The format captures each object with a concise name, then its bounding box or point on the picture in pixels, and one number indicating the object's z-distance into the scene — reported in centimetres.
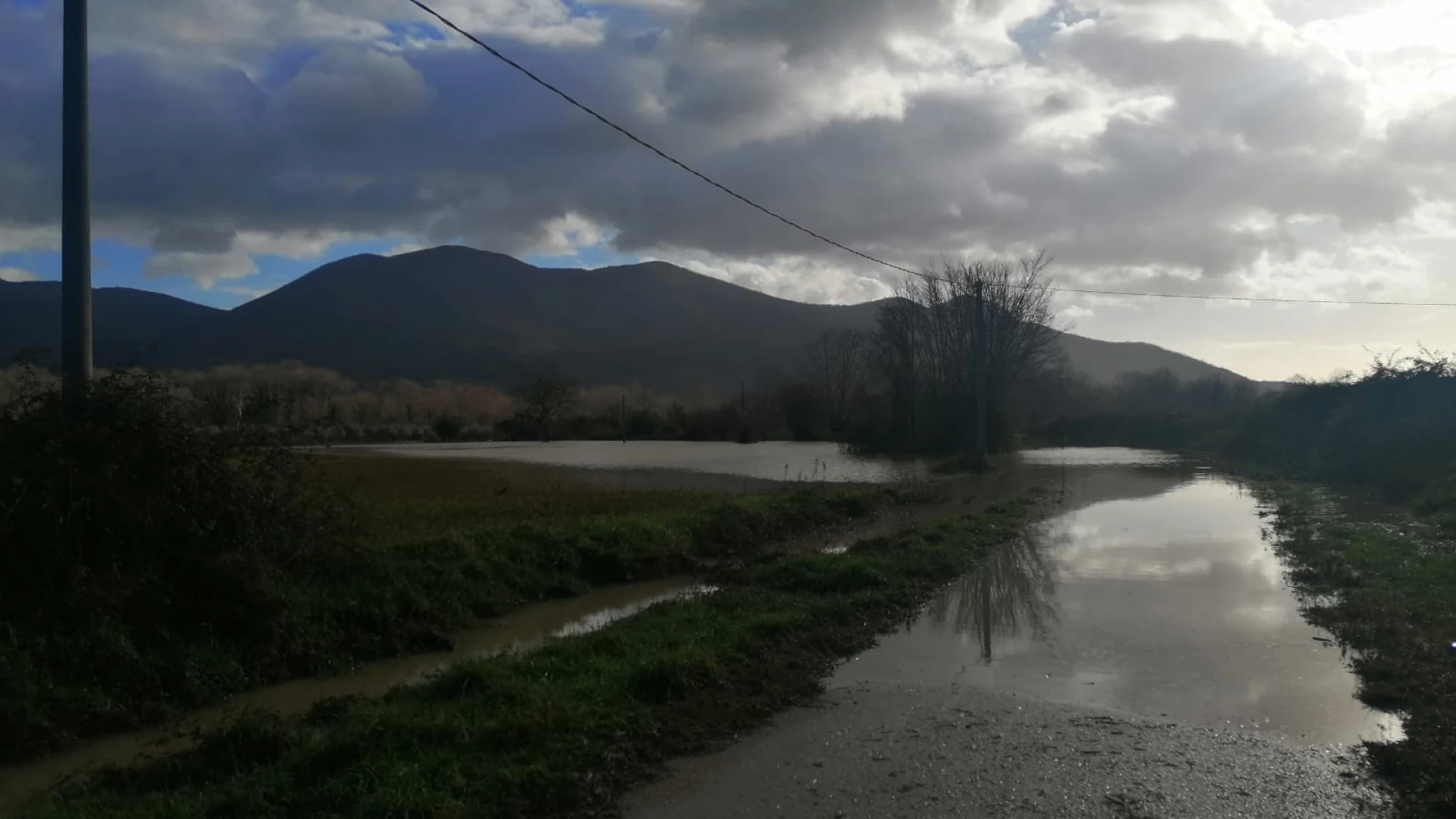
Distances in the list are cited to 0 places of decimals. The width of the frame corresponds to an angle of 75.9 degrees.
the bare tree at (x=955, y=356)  5628
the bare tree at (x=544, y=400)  8481
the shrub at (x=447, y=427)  7694
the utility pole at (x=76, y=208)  964
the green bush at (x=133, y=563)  783
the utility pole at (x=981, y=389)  4013
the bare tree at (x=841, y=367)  10438
